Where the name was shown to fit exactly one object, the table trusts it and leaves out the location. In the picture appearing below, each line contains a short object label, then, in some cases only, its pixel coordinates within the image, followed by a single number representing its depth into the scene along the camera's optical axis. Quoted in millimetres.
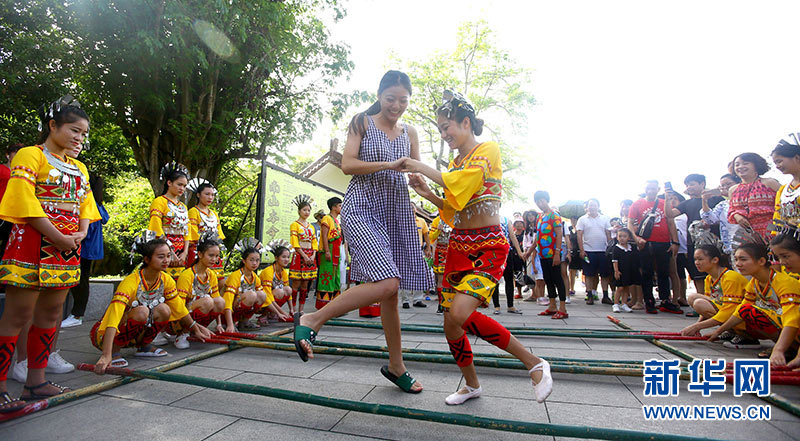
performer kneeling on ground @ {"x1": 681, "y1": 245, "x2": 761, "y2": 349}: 3572
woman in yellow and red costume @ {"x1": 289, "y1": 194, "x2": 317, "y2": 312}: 6027
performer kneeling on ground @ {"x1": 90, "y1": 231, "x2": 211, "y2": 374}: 2883
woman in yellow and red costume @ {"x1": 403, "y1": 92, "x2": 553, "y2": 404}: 2098
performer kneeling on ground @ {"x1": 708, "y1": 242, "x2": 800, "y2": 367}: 3004
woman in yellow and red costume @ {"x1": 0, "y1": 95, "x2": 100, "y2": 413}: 2090
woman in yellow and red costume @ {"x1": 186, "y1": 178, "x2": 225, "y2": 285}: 4391
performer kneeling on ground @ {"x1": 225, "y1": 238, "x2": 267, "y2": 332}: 4414
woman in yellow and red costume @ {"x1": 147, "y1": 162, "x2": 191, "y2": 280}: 3940
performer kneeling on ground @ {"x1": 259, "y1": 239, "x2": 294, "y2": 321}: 5012
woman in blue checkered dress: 2154
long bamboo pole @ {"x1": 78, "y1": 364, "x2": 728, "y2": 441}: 1521
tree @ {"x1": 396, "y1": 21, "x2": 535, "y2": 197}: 20734
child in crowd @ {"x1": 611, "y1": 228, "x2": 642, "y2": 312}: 6289
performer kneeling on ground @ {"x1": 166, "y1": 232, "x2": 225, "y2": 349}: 3777
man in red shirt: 5949
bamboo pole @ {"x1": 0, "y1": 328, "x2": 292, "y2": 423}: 1957
